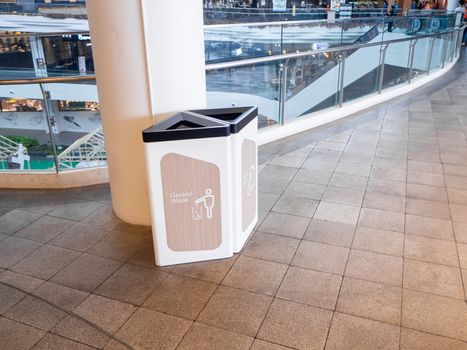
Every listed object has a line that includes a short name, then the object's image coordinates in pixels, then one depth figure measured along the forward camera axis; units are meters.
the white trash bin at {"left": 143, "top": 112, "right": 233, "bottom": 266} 2.37
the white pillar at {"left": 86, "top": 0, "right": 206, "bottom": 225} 2.59
